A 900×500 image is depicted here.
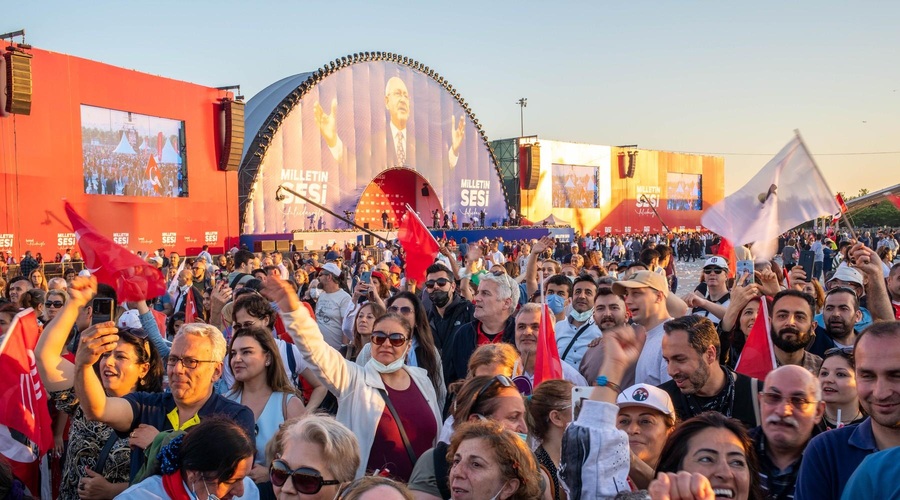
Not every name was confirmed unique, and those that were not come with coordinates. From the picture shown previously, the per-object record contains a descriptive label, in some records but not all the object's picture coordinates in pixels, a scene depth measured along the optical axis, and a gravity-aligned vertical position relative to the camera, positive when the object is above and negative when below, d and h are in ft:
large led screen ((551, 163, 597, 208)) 159.22 +7.73
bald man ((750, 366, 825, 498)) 10.67 -2.81
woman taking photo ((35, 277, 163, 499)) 12.18 -2.94
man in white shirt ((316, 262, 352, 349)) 26.48 -2.91
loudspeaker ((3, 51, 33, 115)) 66.49 +12.75
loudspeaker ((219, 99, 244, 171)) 92.38 +11.22
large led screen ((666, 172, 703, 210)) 189.37 +7.57
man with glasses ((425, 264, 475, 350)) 24.29 -2.66
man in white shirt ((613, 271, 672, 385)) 17.49 -1.77
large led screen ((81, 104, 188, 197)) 77.00 +7.70
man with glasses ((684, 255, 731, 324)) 24.91 -1.97
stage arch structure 103.45 +11.82
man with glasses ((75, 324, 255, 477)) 12.45 -2.87
